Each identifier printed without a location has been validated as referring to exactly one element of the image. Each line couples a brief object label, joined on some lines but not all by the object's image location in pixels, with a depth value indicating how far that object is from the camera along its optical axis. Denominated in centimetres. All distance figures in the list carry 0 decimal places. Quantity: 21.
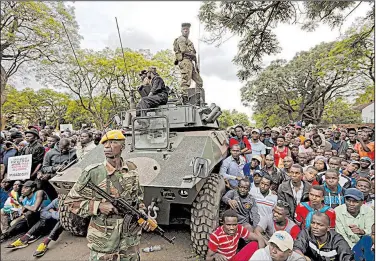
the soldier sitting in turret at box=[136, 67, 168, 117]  527
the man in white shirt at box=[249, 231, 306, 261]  272
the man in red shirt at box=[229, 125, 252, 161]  654
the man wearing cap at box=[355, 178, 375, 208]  405
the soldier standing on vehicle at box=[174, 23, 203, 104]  636
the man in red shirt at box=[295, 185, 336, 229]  350
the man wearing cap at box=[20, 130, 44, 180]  543
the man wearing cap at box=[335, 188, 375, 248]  335
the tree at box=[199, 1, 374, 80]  605
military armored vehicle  379
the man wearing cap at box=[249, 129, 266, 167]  670
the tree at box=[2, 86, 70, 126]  1440
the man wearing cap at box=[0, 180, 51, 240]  466
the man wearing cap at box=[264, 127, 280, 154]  777
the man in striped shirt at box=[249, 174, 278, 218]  406
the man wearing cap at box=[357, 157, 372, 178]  514
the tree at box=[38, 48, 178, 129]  1689
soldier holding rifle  261
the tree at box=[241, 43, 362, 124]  2242
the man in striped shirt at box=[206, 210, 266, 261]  329
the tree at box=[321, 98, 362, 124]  2534
